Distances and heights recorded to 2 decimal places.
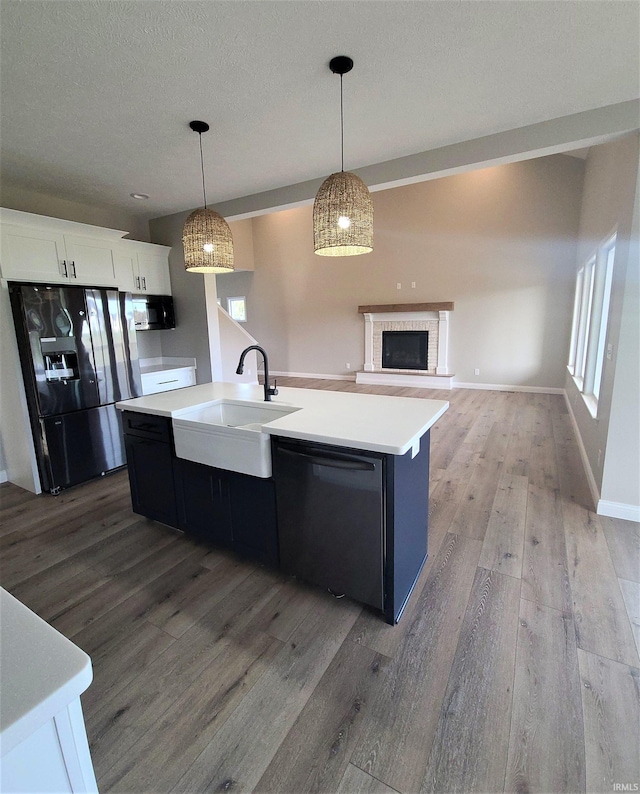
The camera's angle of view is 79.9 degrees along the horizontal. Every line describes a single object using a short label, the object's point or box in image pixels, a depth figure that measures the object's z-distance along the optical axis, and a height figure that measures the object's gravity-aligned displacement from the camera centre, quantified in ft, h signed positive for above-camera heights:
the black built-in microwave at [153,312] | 14.02 +0.79
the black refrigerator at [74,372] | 10.18 -1.05
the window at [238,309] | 30.89 +1.82
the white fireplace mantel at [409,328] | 23.80 -0.72
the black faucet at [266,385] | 7.30 -1.09
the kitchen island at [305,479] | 5.55 -2.46
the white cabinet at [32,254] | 10.00 +2.24
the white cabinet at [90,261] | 11.53 +2.31
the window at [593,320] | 11.82 +0.04
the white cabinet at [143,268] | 13.17 +2.37
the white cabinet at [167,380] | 13.67 -1.74
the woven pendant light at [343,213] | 5.98 +1.80
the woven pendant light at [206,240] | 7.61 +1.82
